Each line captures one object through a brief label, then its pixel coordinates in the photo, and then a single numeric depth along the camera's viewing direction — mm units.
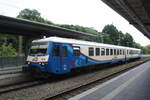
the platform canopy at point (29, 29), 9018
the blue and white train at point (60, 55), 7921
